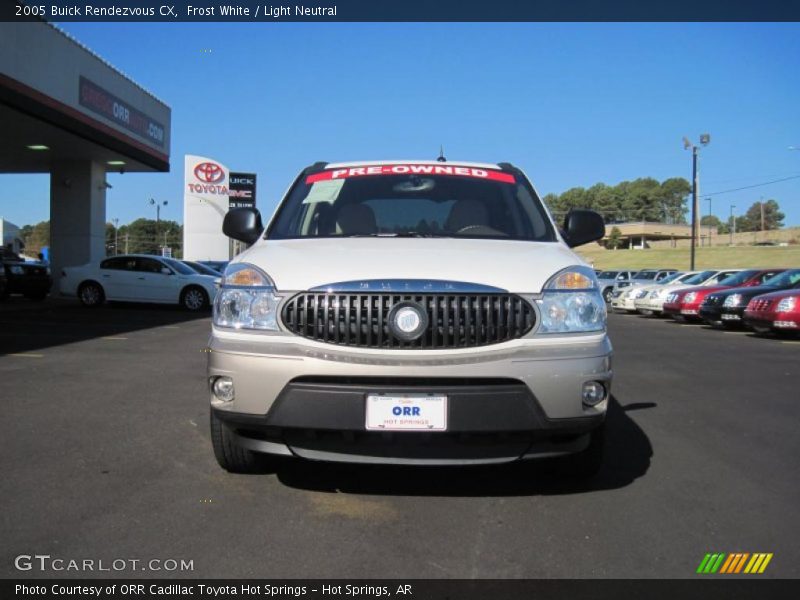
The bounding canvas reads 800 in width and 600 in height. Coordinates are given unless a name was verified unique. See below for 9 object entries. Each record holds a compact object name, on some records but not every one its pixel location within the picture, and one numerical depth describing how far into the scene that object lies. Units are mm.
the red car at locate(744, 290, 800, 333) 11852
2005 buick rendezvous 2947
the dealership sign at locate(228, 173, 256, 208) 41281
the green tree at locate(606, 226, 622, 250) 111500
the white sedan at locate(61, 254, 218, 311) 17609
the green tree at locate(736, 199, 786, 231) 153375
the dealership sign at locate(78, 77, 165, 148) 18062
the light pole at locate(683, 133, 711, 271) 39594
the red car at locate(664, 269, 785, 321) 16172
